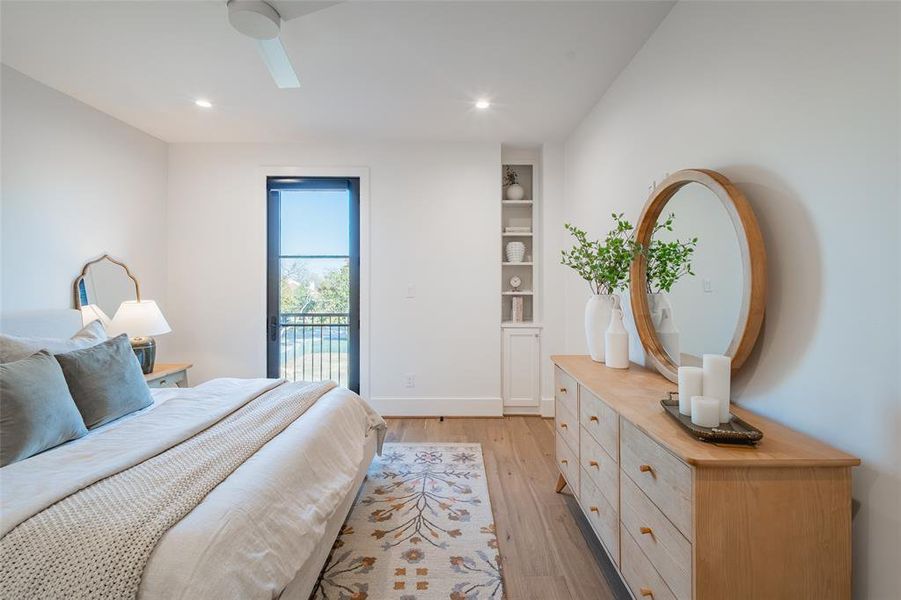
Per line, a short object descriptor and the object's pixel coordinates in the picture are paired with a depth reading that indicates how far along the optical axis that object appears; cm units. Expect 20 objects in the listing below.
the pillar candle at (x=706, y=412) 108
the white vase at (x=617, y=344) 194
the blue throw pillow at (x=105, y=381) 168
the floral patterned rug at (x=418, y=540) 153
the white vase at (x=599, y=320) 210
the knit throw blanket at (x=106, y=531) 86
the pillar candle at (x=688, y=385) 119
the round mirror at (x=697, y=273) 127
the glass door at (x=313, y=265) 358
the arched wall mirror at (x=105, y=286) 273
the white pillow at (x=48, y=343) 169
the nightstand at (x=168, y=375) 268
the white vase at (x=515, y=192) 370
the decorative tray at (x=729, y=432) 99
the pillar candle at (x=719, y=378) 114
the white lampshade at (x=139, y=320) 264
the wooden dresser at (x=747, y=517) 92
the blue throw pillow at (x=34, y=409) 136
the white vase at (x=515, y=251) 364
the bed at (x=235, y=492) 92
